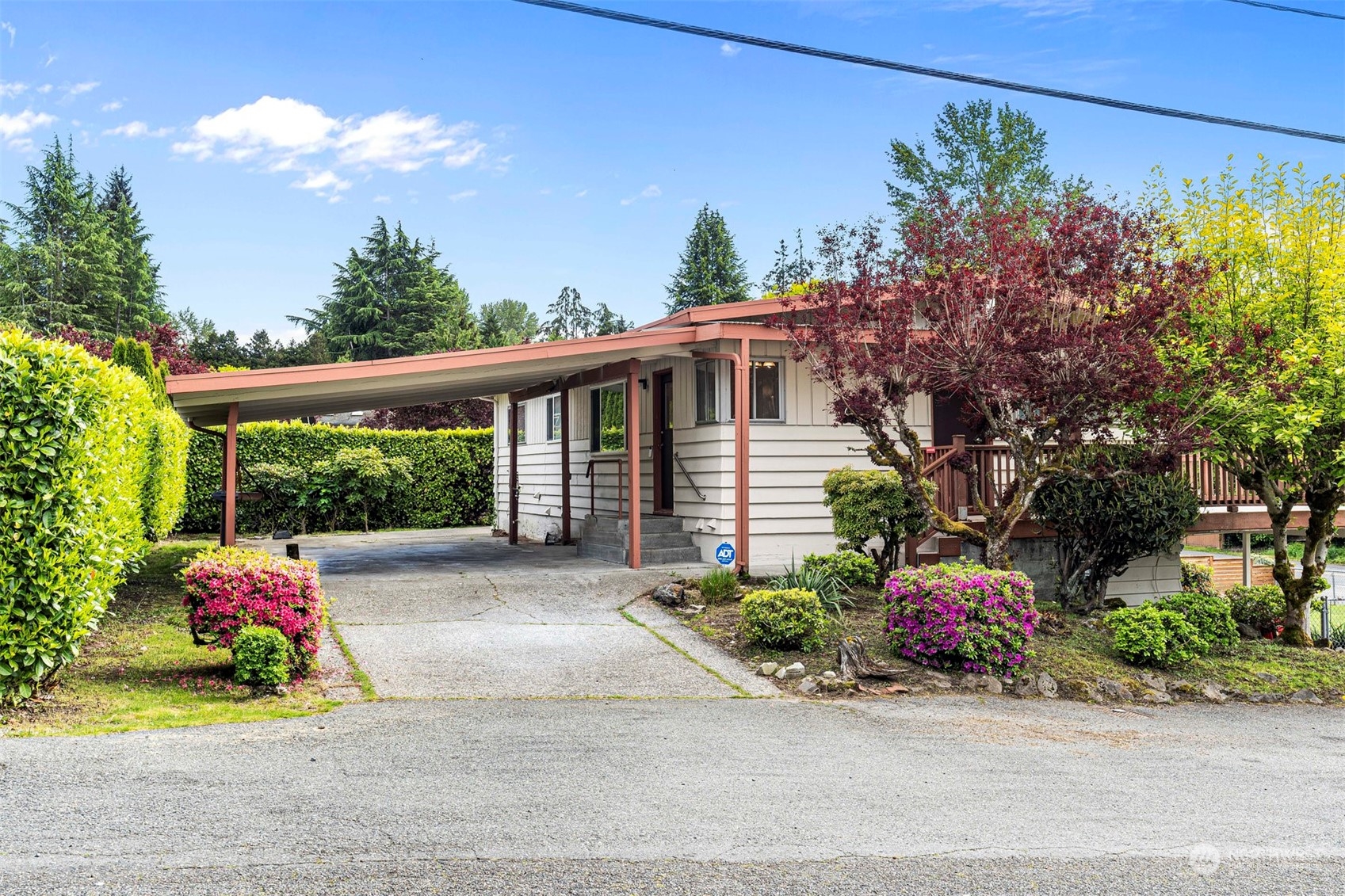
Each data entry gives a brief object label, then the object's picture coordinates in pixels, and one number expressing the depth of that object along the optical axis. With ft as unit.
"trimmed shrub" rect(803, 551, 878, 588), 35.60
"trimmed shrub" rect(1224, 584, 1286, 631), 40.92
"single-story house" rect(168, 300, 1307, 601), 37.37
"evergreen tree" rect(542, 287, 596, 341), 198.39
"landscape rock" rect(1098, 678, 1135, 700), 27.84
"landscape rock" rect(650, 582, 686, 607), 34.06
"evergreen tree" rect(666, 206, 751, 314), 152.76
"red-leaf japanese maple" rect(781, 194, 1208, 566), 29.48
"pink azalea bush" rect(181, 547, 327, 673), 22.86
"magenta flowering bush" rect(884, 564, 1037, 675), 27.35
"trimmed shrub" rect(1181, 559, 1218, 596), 46.24
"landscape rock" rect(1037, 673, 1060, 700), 27.27
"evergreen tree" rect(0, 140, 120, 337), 126.62
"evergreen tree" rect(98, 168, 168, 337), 133.69
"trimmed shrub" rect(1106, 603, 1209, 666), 30.48
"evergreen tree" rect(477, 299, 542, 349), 236.84
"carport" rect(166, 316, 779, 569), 34.30
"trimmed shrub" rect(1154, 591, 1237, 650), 33.42
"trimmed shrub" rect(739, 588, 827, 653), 28.04
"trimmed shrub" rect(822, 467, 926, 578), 35.22
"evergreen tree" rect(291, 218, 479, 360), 135.23
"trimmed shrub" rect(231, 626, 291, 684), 22.18
